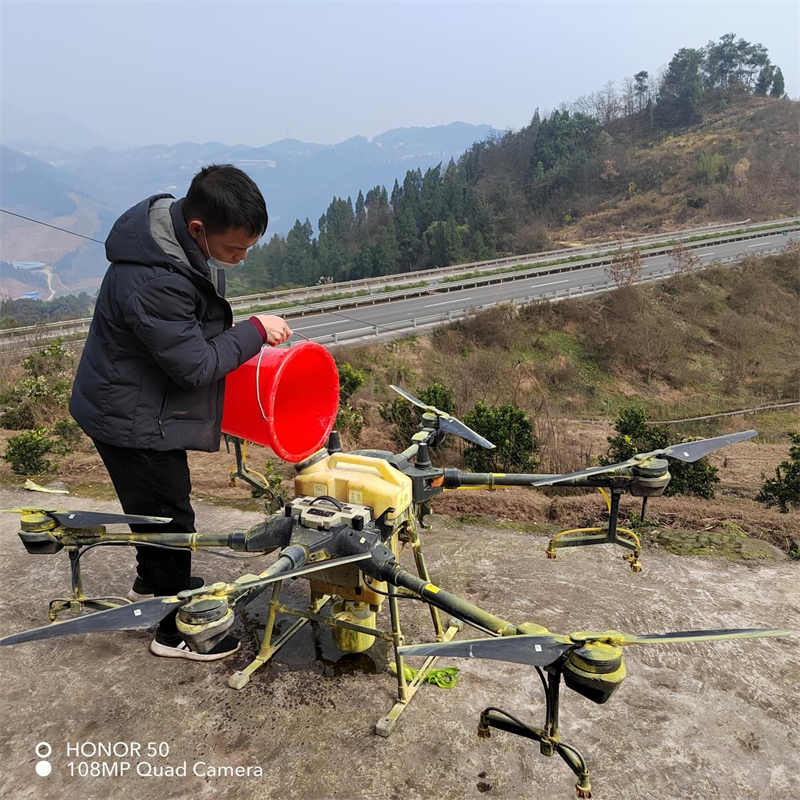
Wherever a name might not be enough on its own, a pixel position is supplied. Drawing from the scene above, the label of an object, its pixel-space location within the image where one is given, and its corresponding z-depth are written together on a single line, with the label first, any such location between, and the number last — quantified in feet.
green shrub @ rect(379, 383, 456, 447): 29.96
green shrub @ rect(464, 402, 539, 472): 27.50
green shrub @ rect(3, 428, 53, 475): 22.38
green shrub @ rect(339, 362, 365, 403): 36.91
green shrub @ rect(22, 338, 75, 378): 36.68
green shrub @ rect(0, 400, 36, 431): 29.94
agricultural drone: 6.11
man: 8.17
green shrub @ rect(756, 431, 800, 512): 20.56
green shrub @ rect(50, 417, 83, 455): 26.26
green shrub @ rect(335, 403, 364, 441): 31.17
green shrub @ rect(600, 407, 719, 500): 24.27
